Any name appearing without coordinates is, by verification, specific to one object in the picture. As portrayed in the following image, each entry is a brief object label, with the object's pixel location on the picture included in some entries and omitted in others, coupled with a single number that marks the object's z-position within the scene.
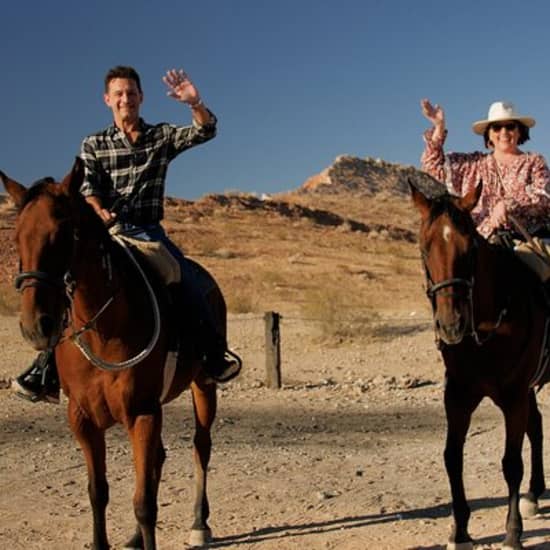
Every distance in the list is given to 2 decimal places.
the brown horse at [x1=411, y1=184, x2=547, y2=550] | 5.35
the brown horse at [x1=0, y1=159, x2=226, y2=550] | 4.25
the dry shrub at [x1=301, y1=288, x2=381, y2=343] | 17.89
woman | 6.51
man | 5.74
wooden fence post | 13.10
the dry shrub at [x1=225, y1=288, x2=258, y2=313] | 23.08
